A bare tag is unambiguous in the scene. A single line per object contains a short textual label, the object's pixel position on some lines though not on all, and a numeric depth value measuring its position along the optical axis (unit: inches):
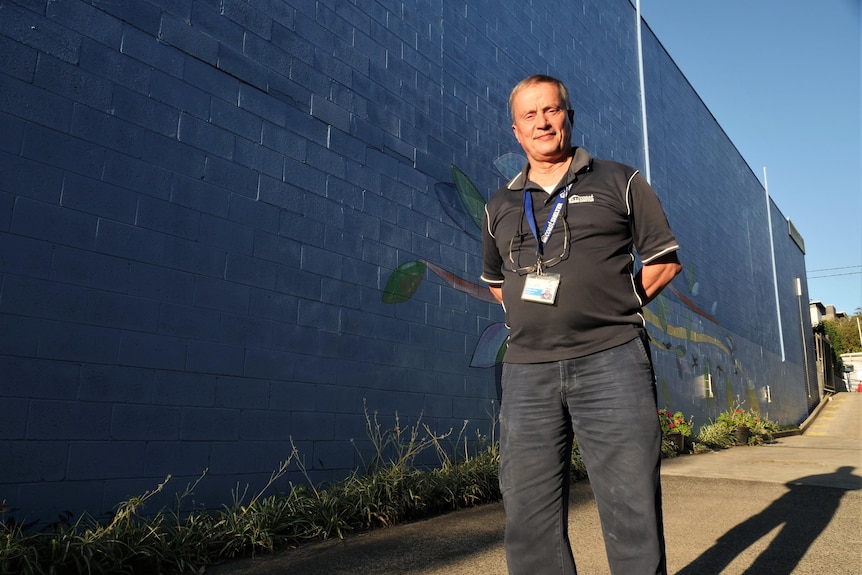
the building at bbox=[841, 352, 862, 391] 1790.1
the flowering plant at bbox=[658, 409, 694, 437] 361.9
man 74.0
